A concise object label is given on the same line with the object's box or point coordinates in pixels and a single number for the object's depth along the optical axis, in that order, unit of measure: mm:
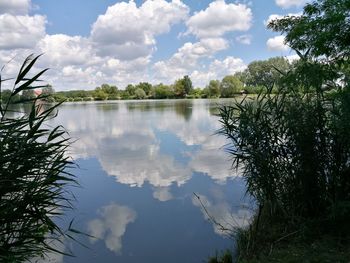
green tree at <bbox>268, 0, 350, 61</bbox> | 5722
